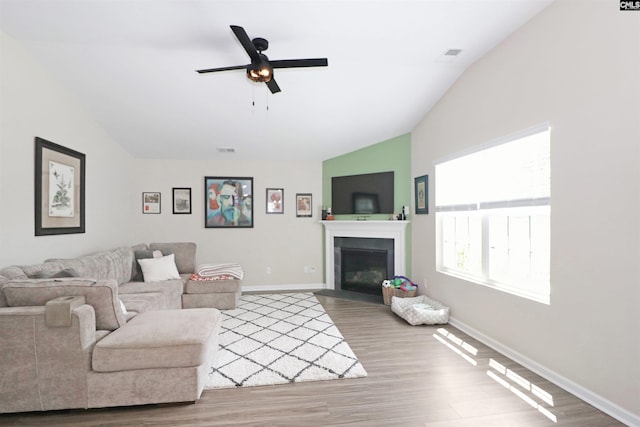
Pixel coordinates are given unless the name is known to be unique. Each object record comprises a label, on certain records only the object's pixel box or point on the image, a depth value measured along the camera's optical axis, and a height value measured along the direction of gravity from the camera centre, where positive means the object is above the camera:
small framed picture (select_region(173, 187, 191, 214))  5.73 +0.25
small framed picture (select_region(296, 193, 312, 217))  6.02 +0.17
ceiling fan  2.41 +1.18
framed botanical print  3.15 +0.27
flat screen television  5.23 +0.34
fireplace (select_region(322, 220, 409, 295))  5.11 -0.61
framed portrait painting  5.80 +0.22
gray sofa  2.00 -0.89
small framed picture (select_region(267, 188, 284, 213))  5.95 +0.26
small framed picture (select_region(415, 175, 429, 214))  4.49 +0.27
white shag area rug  2.60 -1.33
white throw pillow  4.39 -0.77
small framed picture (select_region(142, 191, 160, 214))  5.66 +0.22
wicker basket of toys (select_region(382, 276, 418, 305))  4.57 -1.09
